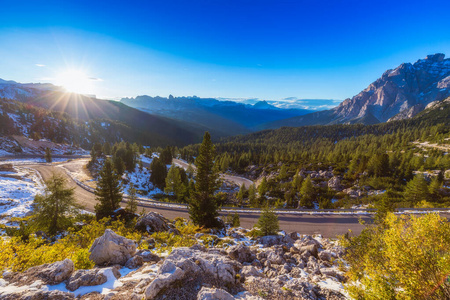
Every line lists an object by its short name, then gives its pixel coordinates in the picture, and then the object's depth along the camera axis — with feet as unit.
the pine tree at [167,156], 291.17
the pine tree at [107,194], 77.66
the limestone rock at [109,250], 32.42
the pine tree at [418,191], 136.05
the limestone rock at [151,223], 61.00
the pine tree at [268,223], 61.16
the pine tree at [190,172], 228.43
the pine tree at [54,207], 57.21
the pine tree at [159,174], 209.16
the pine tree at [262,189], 206.06
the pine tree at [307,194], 169.99
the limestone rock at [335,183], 200.56
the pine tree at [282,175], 256.52
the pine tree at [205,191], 71.15
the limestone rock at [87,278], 22.70
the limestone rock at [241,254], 38.63
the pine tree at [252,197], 182.91
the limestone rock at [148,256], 34.79
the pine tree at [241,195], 202.80
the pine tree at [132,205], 83.30
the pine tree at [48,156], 221.44
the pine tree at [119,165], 188.55
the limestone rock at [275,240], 54.44
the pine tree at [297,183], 210.42
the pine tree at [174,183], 164.06
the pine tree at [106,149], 303.27
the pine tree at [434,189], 141.69
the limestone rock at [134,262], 31.88
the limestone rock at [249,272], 29.48
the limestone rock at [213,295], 19.23
